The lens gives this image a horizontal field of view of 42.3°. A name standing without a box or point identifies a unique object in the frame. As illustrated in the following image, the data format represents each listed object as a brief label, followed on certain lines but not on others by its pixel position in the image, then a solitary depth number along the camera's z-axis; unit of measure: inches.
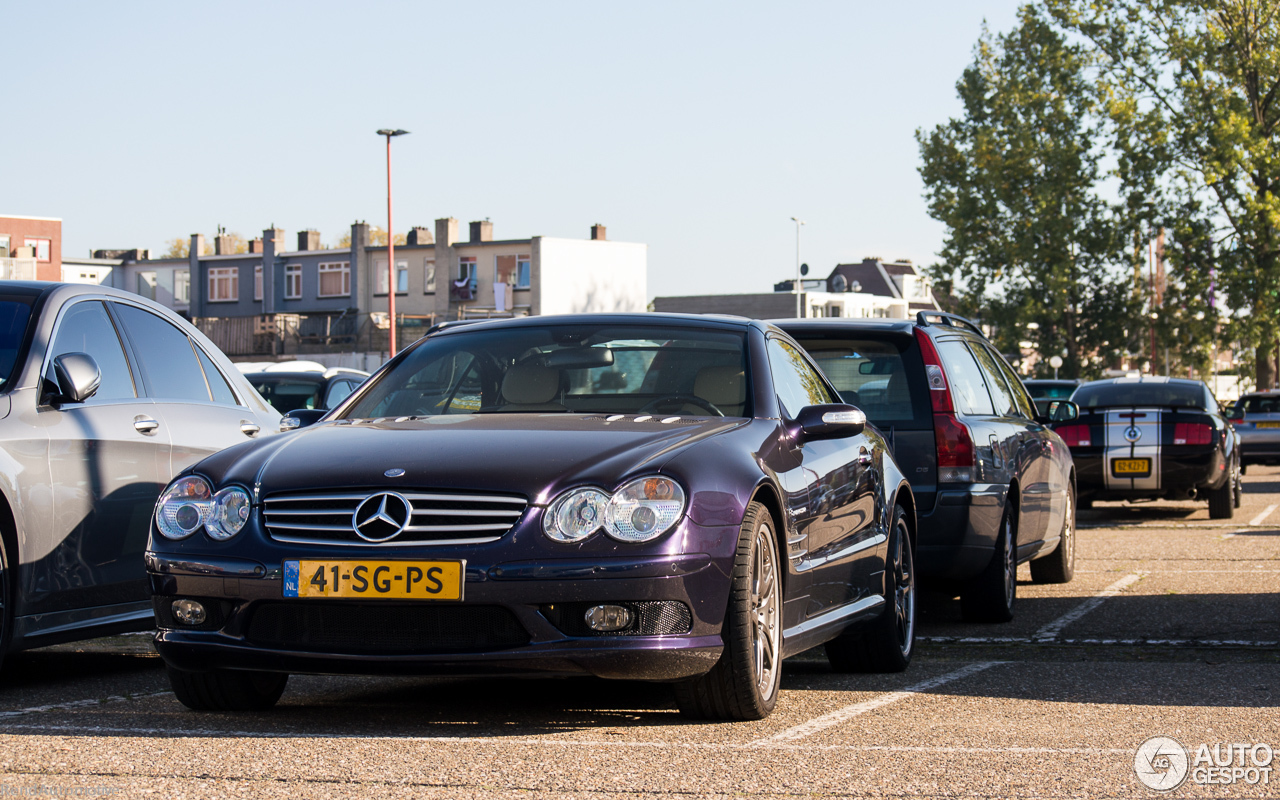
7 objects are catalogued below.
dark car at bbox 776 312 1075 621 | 341.4
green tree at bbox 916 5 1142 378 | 2106.3
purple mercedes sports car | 198.8
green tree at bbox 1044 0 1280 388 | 1936.5
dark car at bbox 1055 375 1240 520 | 686.5
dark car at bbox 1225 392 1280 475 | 1238.9
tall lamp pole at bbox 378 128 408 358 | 1966.0
